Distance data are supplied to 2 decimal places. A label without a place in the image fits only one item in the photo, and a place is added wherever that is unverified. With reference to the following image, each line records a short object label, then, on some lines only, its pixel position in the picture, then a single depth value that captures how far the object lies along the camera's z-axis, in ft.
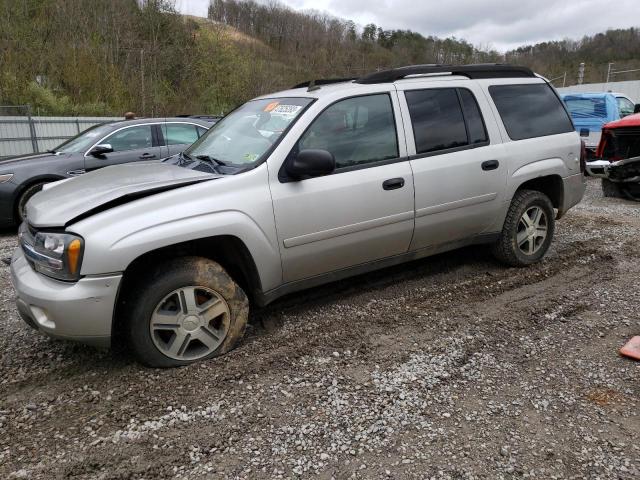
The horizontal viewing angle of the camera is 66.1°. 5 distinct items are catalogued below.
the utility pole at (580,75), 121.60
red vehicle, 25.34
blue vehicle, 38.88
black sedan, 22.53
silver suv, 9.42
